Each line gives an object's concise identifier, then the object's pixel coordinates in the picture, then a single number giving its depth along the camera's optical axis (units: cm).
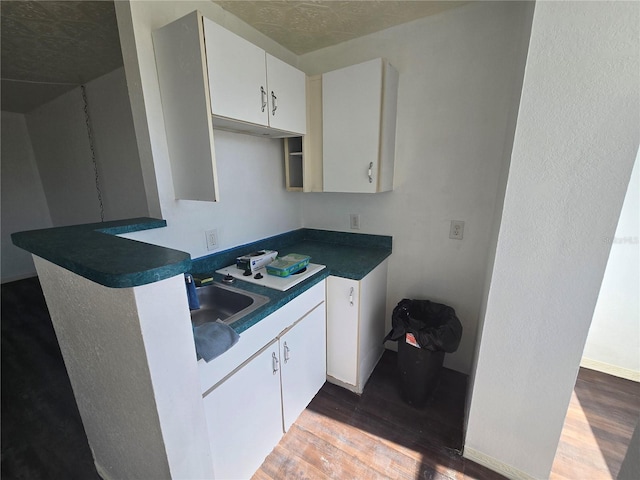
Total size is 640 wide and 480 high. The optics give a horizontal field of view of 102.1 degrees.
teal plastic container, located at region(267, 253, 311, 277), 139
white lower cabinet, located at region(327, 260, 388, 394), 156
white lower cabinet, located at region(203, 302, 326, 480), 100
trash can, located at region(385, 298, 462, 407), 149
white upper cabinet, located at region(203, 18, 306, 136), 113
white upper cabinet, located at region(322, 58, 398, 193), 153
